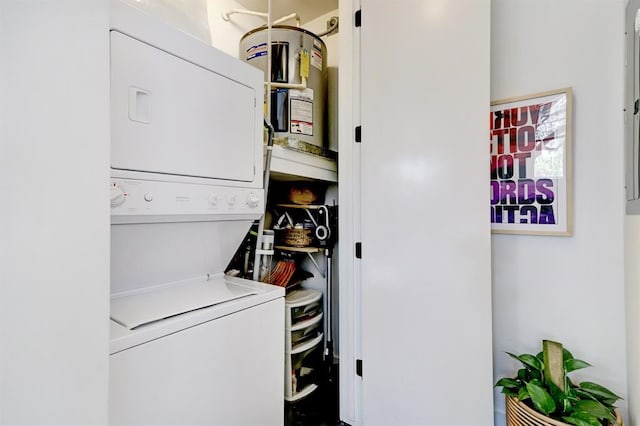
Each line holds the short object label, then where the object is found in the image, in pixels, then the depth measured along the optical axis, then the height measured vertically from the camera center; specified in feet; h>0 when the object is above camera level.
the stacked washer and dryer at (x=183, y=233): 3.28 -0.25
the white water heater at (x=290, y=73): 6.29 +3.09
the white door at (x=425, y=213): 4.64 +0.02
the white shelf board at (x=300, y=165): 5.65 +1.04
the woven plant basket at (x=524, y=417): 3.55 -2.55
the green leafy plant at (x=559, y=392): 3.51 -2.27
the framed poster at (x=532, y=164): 4.48 +0.79
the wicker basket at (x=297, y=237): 7.05 -0.52
